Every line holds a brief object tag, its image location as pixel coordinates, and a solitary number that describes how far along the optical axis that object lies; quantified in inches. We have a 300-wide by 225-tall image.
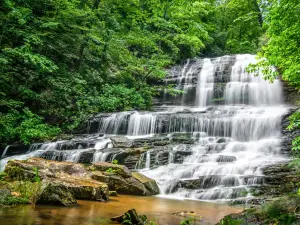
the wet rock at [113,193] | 290.4
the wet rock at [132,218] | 163.7
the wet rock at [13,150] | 513.4
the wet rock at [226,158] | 421.7
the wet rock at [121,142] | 491.0
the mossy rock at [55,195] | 210.8
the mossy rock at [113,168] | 334.3
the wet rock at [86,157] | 456.1
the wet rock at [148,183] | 333.4
